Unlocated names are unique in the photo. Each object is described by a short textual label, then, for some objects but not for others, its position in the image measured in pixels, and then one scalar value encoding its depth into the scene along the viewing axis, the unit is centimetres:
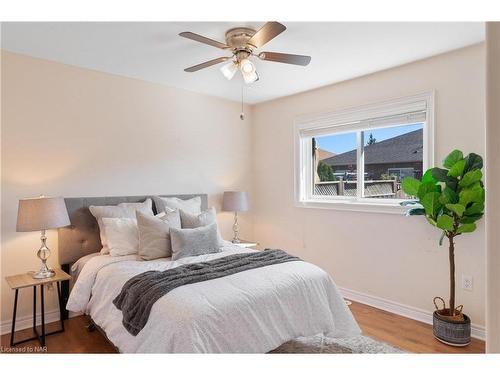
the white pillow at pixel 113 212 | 276
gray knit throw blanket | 182
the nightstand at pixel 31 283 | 234
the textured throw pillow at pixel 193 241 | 258
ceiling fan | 199
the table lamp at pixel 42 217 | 234
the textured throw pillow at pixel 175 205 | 325
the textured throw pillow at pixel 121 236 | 263
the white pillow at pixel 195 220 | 293
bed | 165
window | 295
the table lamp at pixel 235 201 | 392
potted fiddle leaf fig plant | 224
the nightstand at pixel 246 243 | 374
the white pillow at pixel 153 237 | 258
